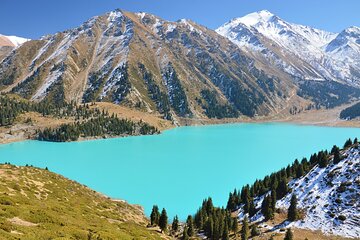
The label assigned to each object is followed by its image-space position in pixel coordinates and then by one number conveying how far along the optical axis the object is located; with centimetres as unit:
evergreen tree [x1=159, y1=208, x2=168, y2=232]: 6688
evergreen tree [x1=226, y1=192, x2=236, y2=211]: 9431
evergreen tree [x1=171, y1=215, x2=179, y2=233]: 7274
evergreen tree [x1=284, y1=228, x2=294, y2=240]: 6575
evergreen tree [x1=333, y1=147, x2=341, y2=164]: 8931
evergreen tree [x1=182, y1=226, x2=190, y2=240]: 6522
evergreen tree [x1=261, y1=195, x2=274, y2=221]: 7994
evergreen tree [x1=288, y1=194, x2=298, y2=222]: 7794
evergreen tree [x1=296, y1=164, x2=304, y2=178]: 9444
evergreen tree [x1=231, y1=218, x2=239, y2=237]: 7475
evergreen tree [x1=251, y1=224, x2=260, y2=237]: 7256
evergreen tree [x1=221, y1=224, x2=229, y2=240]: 6944
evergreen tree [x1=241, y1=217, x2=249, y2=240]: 6938
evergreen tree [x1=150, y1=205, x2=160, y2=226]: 6738
